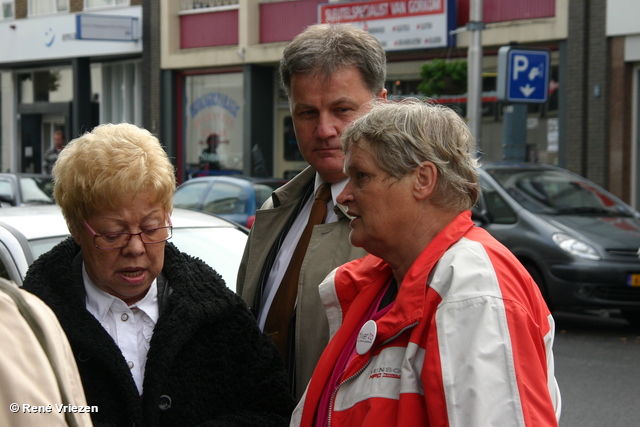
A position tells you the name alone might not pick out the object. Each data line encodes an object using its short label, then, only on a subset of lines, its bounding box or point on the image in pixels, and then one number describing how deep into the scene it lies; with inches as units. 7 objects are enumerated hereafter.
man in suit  99.0
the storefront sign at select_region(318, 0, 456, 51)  666.8
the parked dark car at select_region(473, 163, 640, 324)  336.5
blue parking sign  444.5
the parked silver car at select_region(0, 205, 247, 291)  147.4
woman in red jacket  67.1
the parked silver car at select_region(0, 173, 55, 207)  436.8
